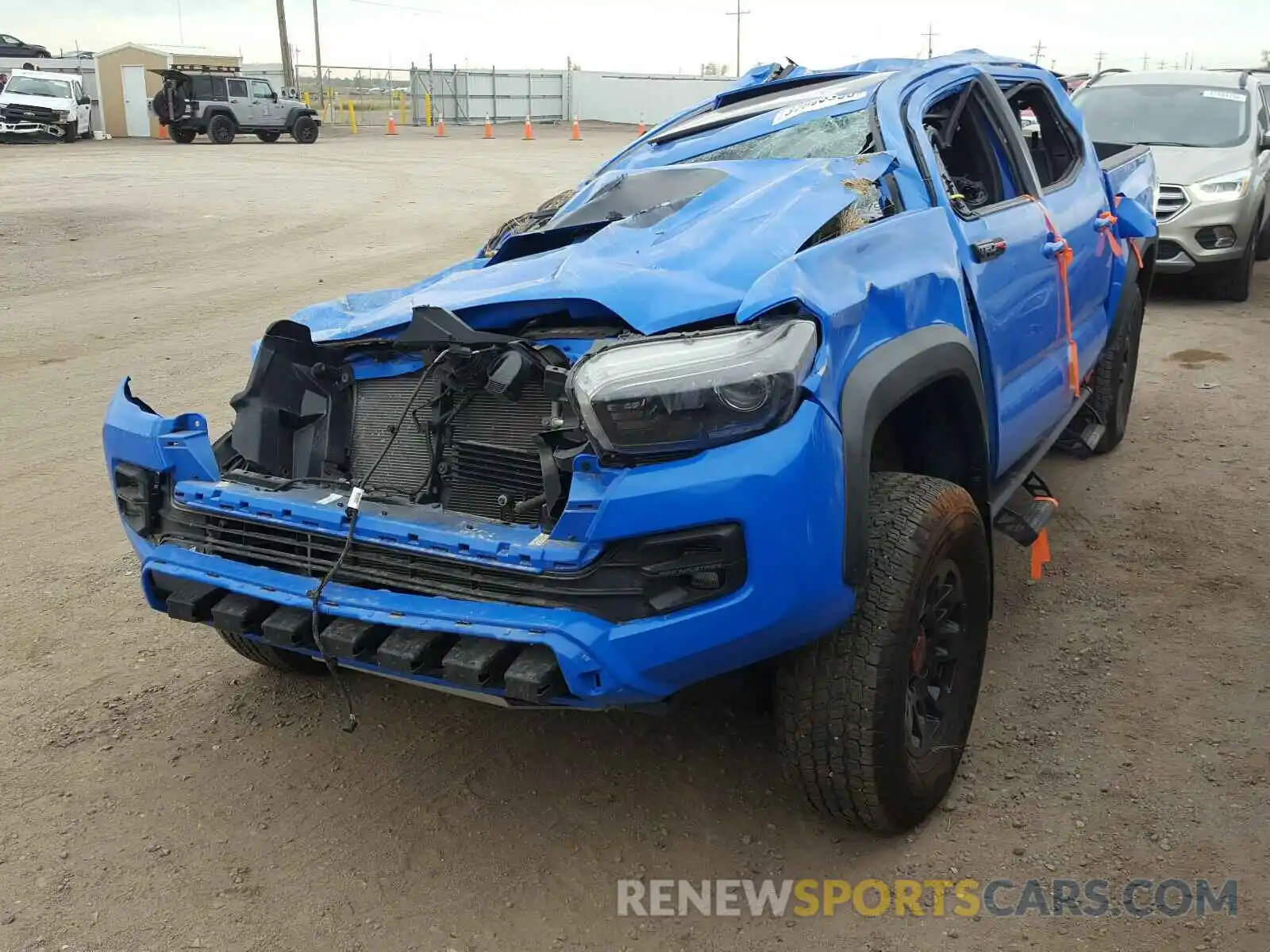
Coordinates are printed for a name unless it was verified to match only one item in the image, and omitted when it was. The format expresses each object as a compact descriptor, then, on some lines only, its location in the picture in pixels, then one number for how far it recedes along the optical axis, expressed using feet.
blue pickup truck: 7.69
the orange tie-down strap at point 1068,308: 13.17
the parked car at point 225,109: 95.20
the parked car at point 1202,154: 30.25
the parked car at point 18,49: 118.83
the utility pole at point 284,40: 134.41
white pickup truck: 90.79
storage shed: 110.28
